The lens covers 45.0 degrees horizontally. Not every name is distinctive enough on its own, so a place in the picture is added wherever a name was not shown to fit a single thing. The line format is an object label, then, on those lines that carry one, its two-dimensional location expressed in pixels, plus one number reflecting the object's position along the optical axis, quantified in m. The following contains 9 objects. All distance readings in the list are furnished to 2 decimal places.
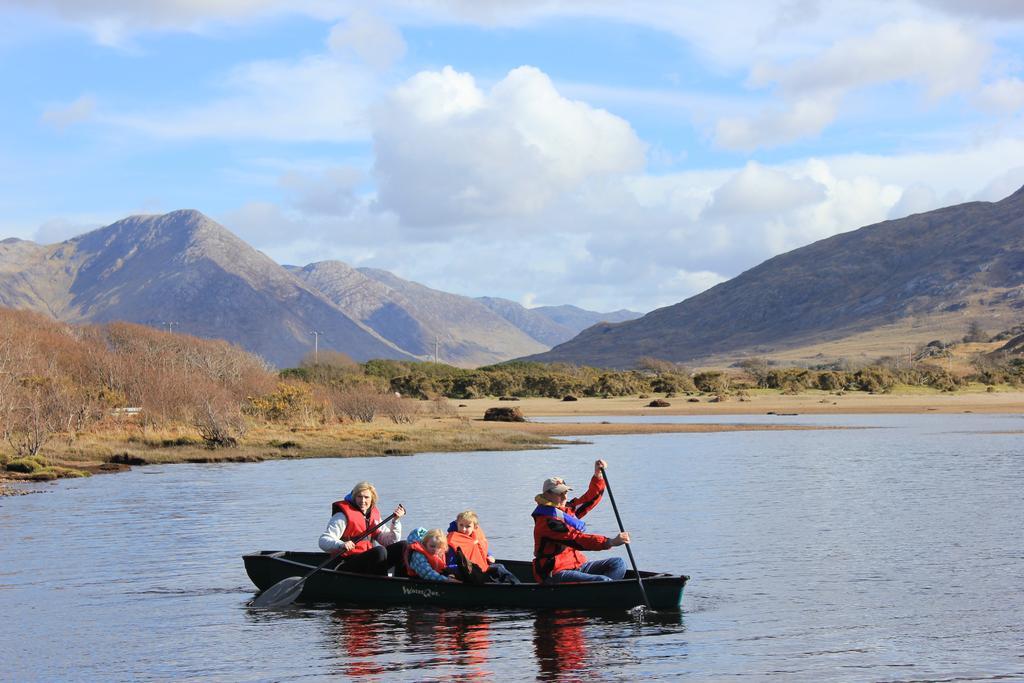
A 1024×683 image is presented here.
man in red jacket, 20.14
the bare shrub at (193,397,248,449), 53.75
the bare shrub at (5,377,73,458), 46.19
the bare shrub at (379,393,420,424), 69.94
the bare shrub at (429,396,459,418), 78.12
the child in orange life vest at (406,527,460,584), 21.09
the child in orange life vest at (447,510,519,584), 20.70
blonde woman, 21.80
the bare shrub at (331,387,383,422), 68.81
